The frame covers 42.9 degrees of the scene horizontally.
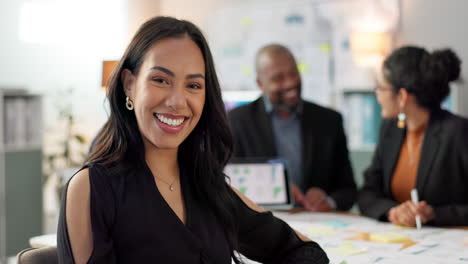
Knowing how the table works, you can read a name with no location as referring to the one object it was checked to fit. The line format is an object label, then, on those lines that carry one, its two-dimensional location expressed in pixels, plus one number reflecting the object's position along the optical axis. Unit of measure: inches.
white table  85.3
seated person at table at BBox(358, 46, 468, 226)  113.8
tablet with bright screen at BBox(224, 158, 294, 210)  115.6
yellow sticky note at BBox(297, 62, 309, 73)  228.7
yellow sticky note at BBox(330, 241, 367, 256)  88.4
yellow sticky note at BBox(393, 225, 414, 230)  105.7
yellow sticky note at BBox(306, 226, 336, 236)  102.2
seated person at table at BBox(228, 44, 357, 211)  126.6
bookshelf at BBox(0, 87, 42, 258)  188.2
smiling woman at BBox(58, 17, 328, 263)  56.0
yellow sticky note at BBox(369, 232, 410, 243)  96.1
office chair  67.7
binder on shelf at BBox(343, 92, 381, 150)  200.6
